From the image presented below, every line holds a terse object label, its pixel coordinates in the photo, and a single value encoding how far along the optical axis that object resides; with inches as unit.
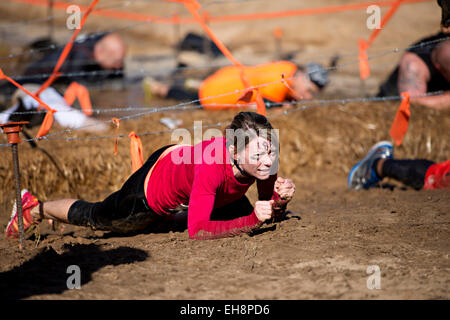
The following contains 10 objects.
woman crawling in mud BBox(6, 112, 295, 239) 245.3
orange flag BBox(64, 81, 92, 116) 501.0
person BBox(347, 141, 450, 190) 362.3
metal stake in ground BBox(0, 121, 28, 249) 262.4
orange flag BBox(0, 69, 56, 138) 349.1
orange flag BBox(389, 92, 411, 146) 394.0
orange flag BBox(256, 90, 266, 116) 360.5
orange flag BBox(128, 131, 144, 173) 324.2
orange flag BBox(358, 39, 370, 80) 500.8
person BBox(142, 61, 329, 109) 477.1
